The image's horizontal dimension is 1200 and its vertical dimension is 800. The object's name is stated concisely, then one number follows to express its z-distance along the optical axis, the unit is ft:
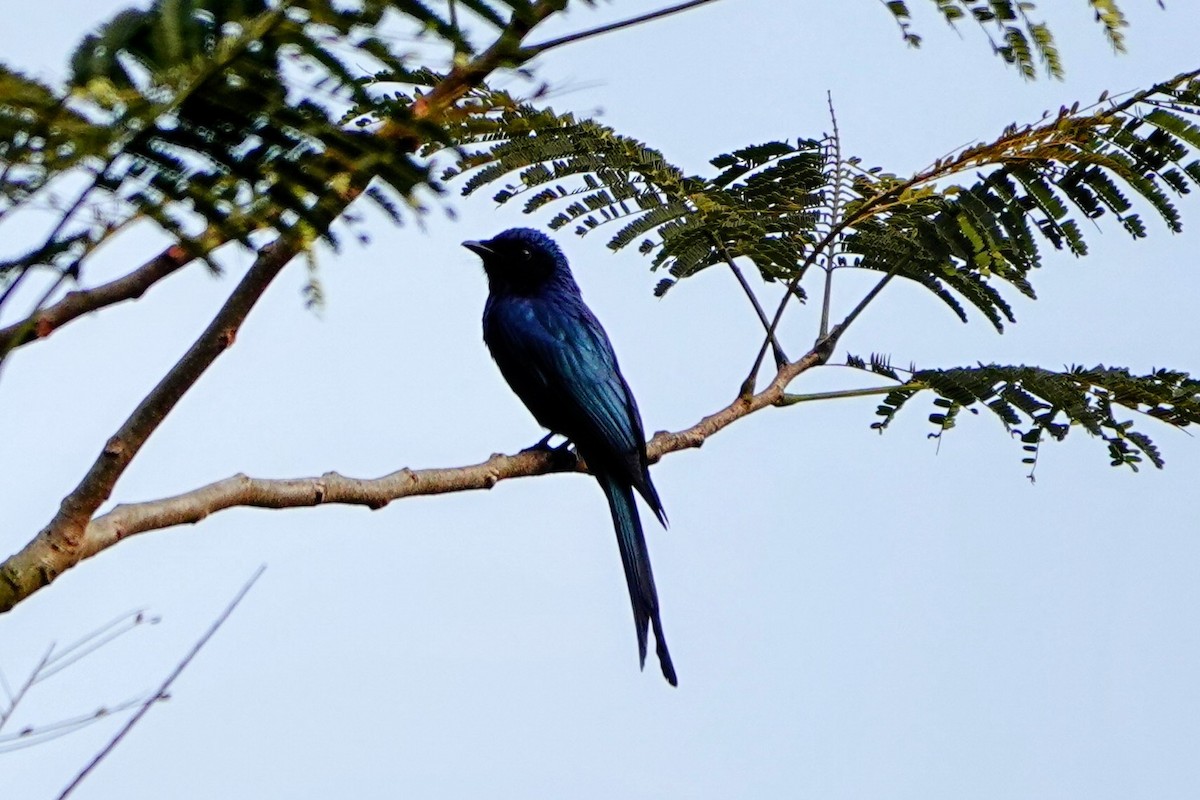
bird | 43.01
